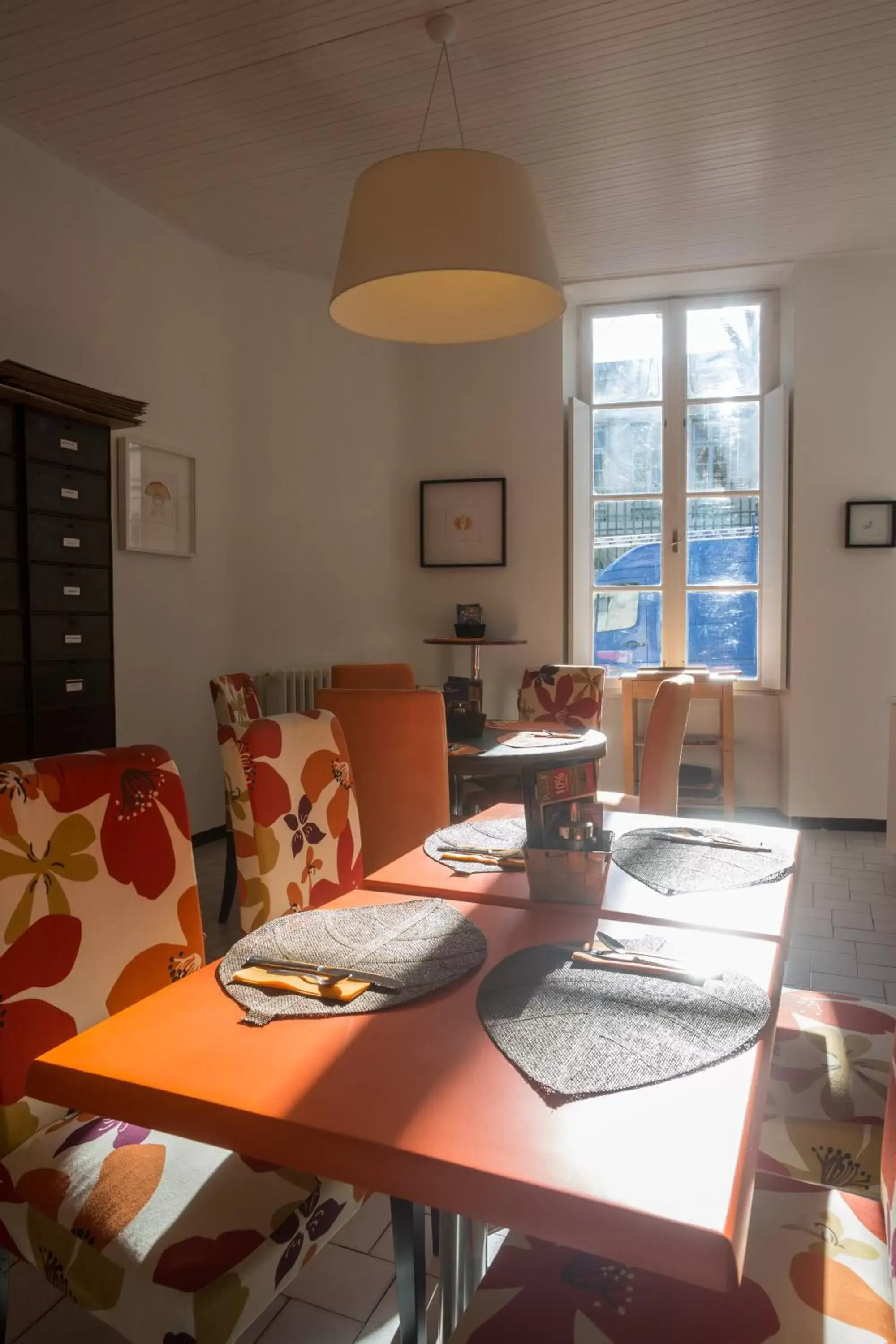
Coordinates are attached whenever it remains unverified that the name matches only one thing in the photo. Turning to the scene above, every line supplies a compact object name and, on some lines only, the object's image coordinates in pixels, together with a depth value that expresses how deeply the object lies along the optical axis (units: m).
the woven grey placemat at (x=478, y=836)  1.75
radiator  4.93
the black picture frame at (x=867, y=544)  4.90
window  5.50
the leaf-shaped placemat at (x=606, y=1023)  0.87
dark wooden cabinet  3.10
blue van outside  5.52
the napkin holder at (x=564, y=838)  1.38
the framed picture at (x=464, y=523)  5.50
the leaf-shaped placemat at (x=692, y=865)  1.49
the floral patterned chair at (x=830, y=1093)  1.26
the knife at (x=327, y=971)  1.09
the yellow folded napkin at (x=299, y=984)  1.06
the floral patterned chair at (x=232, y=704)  3.39
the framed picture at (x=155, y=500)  4.10
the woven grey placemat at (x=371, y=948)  1.05
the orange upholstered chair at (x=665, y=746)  2.99
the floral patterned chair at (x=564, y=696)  4.45
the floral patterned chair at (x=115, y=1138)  1.04
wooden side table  5.07
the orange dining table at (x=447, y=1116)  0.68
